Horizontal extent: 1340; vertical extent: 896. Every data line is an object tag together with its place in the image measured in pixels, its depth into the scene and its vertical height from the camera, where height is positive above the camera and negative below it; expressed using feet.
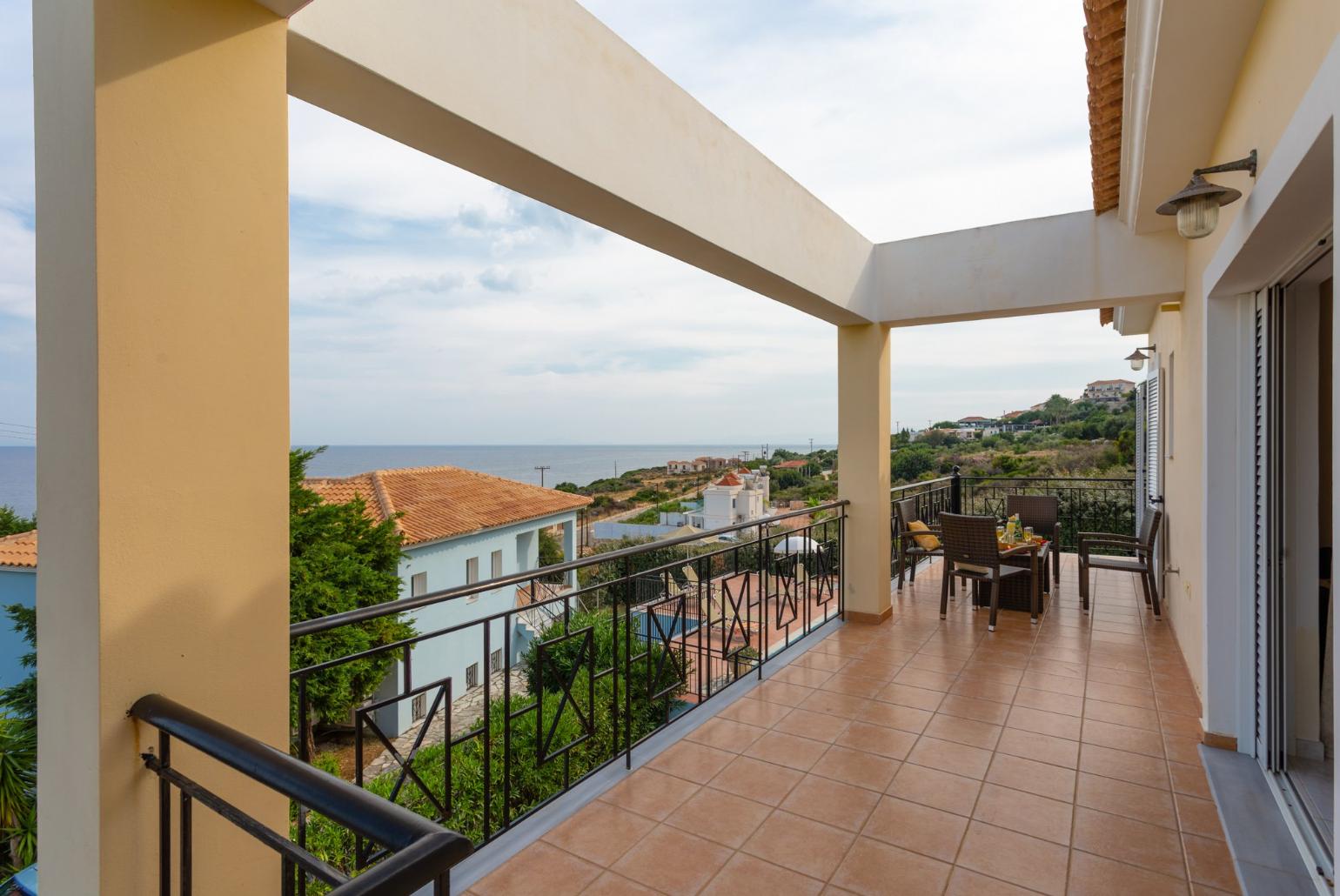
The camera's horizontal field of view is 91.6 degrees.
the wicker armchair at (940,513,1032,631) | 16.25 -2.76
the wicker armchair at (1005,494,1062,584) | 21.15 -2.21
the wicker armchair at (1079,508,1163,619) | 17.04 -2.92
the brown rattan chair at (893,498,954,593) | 20.51 -3.03
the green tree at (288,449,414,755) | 38.58 -8.24
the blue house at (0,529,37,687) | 35.68 -7.24
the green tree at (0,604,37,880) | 22.04 -12.35
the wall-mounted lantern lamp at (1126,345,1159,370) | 21.71 +2.98
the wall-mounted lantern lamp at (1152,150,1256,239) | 6.85 +2.64
